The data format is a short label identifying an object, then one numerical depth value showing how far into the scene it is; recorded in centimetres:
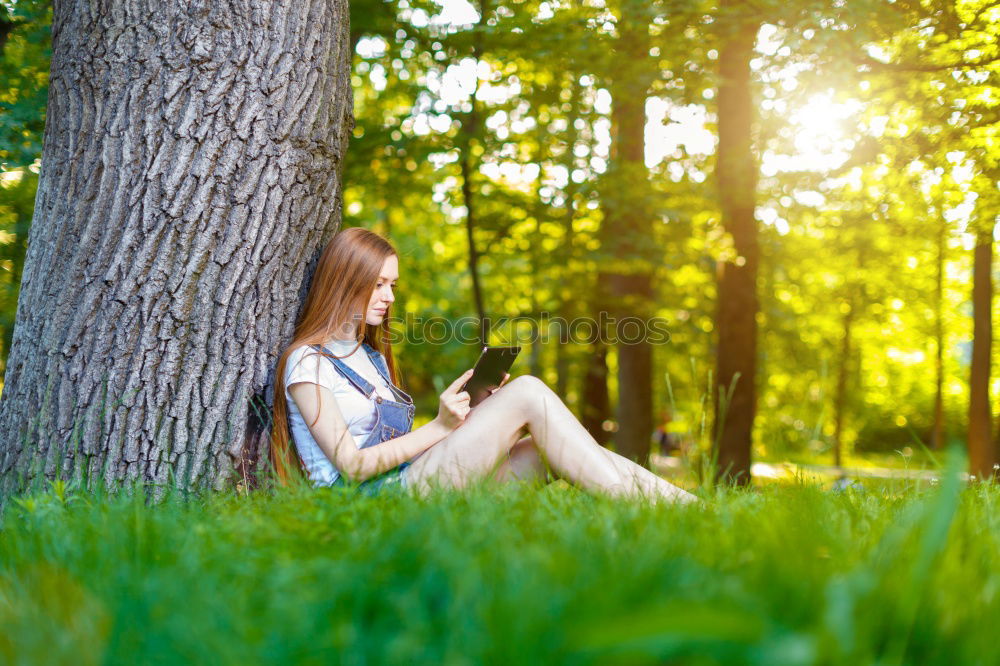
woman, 320
